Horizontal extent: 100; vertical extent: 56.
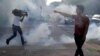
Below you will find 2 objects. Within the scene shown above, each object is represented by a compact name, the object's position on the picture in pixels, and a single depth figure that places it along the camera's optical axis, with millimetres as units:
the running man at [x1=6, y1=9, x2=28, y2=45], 5611
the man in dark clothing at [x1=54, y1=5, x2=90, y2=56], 3537
